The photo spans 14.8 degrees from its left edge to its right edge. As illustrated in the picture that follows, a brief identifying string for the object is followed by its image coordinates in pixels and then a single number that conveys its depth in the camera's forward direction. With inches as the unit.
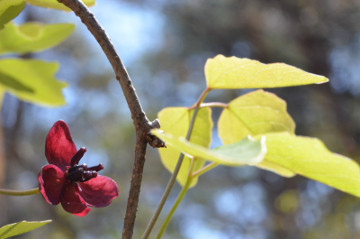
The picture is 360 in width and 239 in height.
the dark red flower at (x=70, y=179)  17.6
